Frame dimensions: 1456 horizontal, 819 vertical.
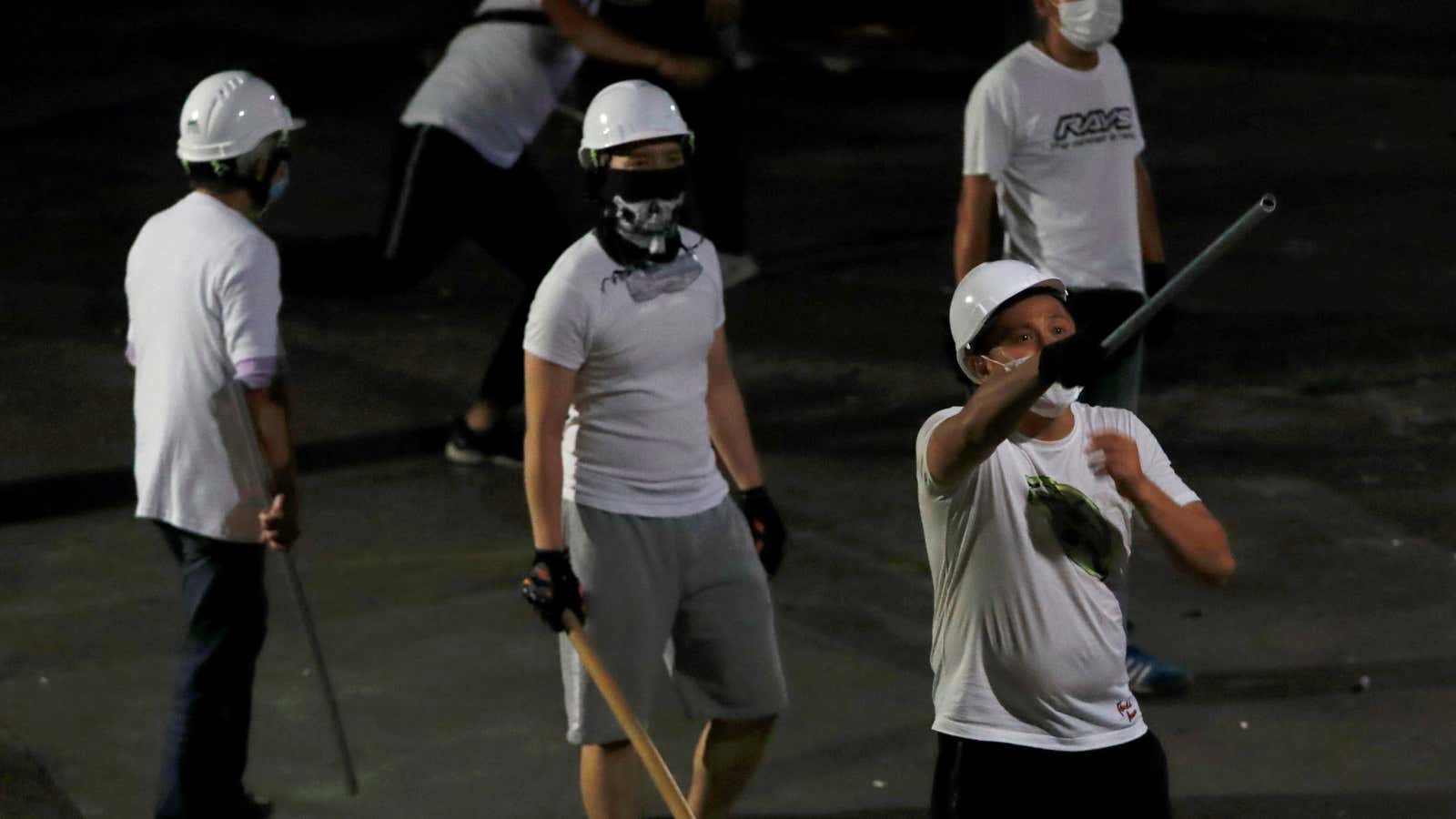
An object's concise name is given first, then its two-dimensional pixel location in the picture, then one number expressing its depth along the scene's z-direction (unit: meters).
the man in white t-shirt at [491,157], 17.50
